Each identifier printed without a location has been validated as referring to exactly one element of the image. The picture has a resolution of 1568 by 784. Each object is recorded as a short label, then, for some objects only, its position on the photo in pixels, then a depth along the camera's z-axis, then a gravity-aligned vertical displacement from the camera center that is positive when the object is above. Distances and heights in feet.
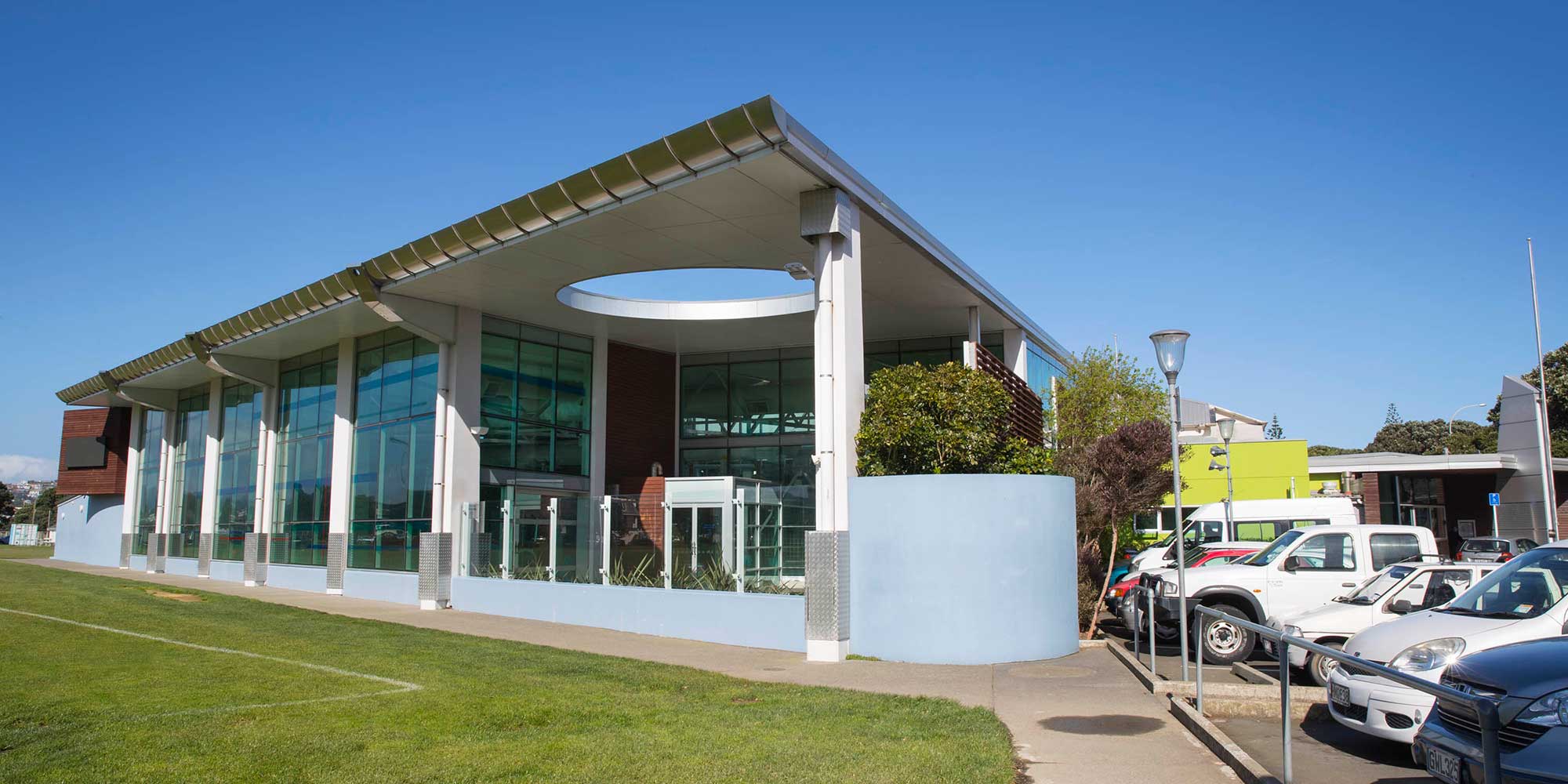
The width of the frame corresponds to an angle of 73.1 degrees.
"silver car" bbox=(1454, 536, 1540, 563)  75.36 -2.53
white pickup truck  44.73 -2.47
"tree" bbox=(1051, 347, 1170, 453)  86.07 +9.86
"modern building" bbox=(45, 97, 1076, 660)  47.11 +8.78
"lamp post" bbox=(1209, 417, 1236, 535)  75.92 +5.70
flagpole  91.50 +4.05
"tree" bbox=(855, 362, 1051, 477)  46.19 +4.13
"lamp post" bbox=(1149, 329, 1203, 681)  41.34 +6.41
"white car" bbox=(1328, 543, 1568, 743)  24.07 -2.86
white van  74.74 -0.19
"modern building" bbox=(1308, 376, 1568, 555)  117.70 +3.61
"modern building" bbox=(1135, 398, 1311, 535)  126.31 +5.04
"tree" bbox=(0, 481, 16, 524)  312.95 +5.41
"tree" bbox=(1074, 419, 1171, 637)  66.69 +2.71
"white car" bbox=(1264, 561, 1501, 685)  35.32 -3.04
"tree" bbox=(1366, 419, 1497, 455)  261.65 +20.39
